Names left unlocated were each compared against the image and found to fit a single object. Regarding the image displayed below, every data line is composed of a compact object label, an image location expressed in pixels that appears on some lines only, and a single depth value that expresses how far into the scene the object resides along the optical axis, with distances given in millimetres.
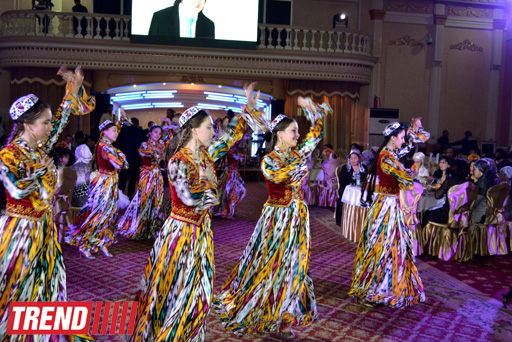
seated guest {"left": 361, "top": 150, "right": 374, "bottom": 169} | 7909
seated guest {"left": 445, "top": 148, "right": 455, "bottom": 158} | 10490
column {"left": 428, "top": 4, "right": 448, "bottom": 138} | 14742
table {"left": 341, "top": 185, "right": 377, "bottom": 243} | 6949
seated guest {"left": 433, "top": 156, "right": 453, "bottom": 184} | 6560
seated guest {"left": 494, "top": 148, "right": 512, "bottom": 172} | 8367
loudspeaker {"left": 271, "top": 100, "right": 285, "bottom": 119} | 13943
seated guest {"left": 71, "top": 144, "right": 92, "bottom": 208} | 6484
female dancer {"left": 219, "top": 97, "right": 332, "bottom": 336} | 3729
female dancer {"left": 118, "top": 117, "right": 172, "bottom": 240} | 6789
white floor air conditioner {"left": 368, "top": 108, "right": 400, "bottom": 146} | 13750
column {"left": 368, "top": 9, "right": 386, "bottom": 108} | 14617
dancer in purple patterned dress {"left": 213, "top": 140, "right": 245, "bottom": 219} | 8500
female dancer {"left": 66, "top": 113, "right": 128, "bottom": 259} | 5734
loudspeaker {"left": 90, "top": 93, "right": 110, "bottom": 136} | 12920
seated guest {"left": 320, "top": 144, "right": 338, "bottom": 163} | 10193
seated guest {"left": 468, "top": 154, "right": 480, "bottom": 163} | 8673
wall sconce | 14270
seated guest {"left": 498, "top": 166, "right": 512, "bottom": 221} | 6898
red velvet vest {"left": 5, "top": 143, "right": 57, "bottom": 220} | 2879
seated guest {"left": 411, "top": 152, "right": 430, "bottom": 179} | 7645
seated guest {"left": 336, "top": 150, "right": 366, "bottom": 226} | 6945
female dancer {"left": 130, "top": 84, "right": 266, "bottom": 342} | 2943
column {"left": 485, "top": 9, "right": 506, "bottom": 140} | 15133
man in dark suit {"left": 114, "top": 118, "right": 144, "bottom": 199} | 9125
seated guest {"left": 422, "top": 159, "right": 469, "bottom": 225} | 6285
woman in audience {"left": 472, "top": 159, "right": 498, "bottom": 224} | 6578
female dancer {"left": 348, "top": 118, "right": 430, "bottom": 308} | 4355
